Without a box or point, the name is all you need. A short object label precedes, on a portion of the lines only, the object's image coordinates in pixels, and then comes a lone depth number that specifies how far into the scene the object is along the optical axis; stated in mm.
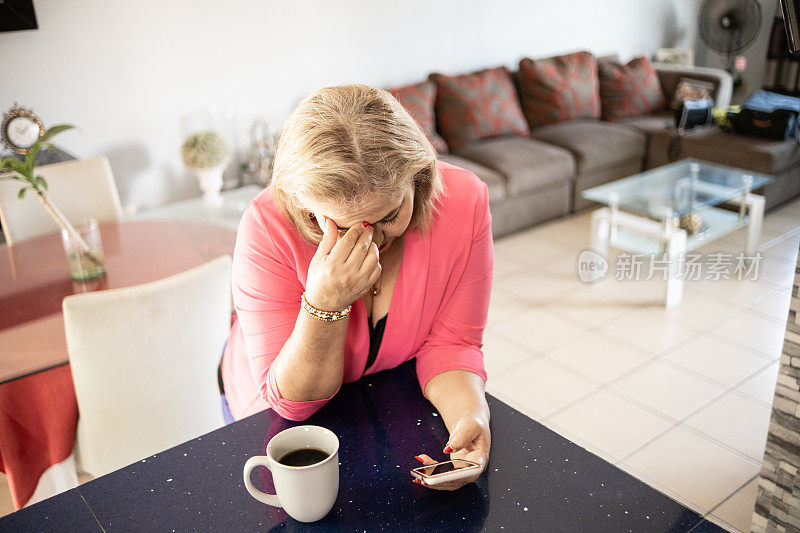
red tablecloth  1583
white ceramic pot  3215
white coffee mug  798
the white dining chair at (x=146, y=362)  1439
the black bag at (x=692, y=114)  4129
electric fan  4855
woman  968
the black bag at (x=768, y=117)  3859
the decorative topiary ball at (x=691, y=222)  3180
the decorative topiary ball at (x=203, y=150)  3139
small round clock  2725
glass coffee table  3053
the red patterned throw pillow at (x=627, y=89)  4602
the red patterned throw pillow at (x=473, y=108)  3996
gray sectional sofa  3746
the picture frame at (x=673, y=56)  5254
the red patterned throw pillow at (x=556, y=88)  4348
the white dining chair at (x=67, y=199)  2447
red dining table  1572
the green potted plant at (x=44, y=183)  1878
